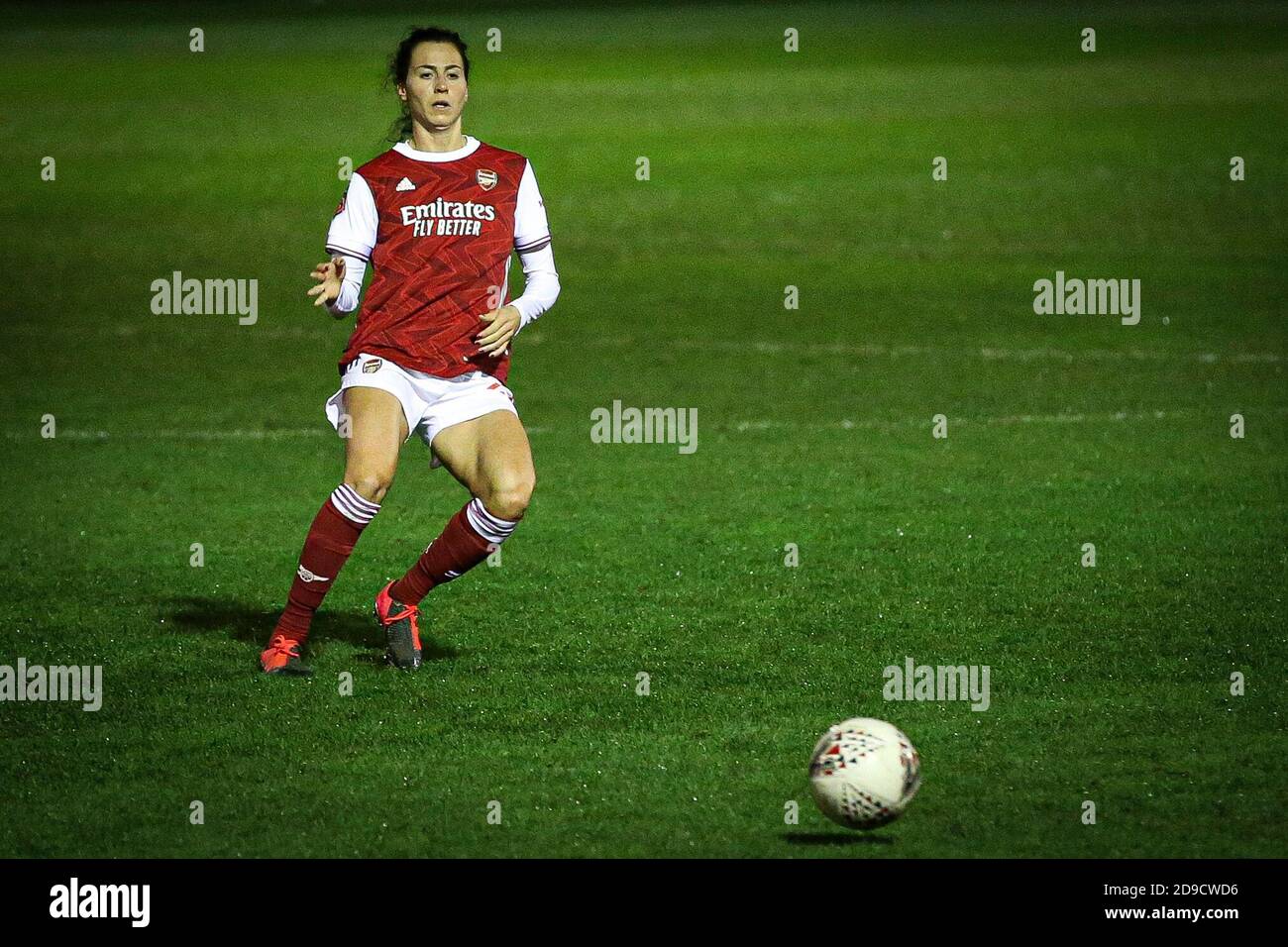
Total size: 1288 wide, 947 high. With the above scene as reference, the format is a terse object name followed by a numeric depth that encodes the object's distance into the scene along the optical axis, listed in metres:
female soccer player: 8.30
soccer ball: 6.46
